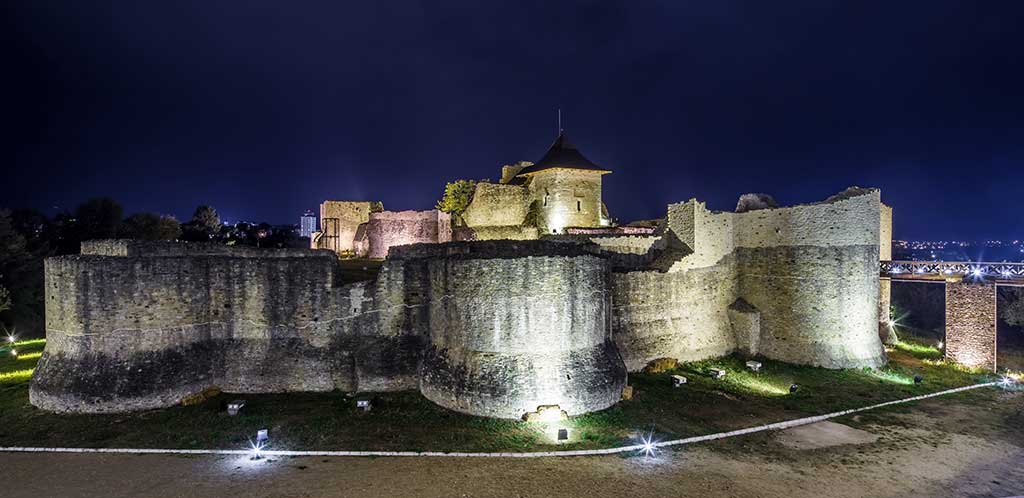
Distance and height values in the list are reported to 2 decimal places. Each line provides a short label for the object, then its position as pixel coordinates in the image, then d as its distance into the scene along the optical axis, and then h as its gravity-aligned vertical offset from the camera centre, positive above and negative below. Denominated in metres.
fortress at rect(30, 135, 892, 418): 13.71 -2.34
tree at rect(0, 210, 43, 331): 25.42 -1.73
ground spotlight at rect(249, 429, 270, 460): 11.34 -4.84
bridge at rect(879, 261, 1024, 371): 20.28 -2.88
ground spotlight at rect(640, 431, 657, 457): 11.60 -5.02
